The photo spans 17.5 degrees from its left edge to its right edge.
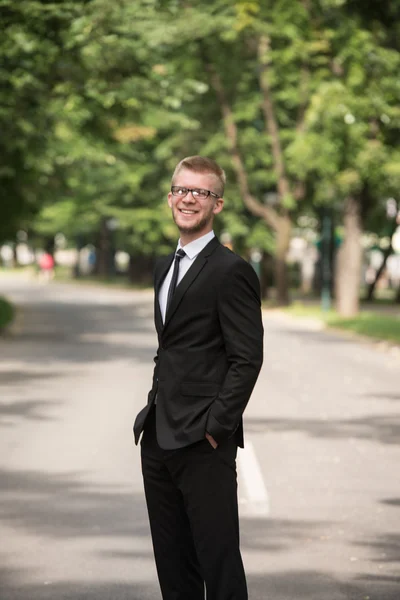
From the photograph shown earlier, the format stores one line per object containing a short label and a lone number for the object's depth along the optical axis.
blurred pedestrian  81.25
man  4.57
